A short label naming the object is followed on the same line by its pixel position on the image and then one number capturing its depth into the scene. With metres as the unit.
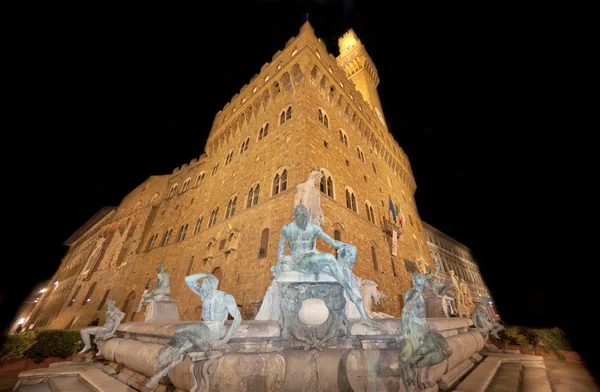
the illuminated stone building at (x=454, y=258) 28.75
